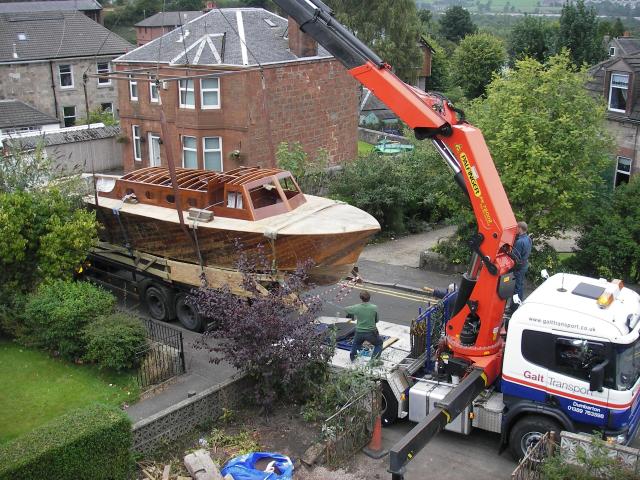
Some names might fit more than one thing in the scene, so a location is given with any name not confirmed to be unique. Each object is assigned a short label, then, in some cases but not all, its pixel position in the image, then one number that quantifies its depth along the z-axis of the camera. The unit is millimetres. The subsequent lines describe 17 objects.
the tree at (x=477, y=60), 51625
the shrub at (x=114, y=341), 13688
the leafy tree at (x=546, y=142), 18203
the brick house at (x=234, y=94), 25766
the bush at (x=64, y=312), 14289
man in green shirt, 12531
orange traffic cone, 11312
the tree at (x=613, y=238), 18359
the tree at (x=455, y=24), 73250
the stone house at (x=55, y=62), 40719
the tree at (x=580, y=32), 40906
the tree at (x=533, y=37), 47500
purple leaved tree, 11648
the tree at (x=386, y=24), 45812
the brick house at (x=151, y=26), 67688
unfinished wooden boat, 14789
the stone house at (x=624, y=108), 23906
